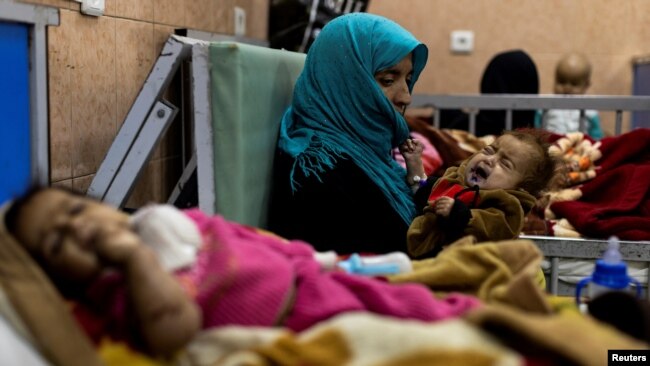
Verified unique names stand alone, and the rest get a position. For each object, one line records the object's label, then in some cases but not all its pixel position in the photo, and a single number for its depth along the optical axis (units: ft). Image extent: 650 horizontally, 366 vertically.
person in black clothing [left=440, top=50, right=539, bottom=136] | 13.91
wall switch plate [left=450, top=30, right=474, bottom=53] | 17.07
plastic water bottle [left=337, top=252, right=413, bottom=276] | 4.47
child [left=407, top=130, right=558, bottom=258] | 6.07
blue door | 5.10
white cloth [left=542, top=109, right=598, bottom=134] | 13.83
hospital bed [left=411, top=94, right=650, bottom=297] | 7.79
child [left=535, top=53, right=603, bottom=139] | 13.88
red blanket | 8.03
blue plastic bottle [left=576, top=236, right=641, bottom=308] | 4.57
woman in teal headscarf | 6.16
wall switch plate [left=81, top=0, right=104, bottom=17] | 6.51
